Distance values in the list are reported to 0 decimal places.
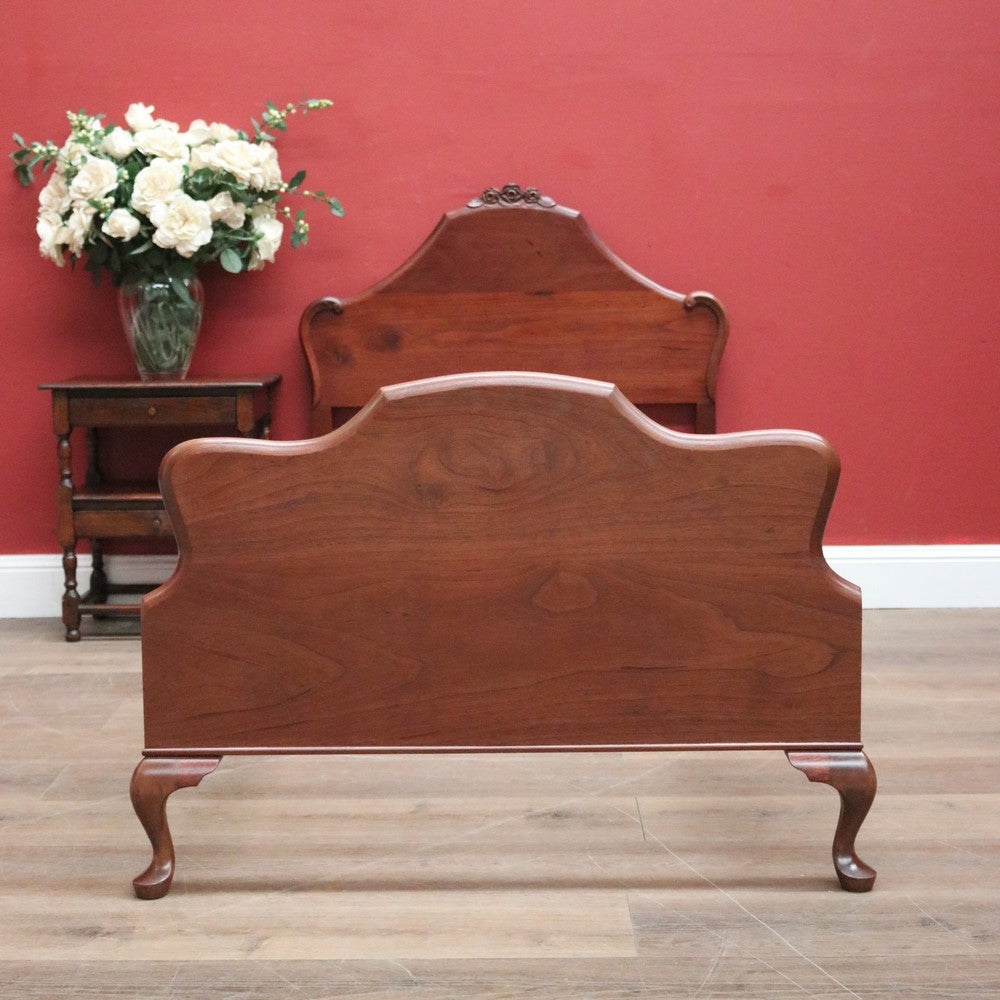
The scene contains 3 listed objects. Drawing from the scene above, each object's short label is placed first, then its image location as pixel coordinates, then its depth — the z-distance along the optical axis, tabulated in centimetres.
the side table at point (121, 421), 311
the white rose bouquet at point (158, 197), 304
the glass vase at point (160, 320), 314
